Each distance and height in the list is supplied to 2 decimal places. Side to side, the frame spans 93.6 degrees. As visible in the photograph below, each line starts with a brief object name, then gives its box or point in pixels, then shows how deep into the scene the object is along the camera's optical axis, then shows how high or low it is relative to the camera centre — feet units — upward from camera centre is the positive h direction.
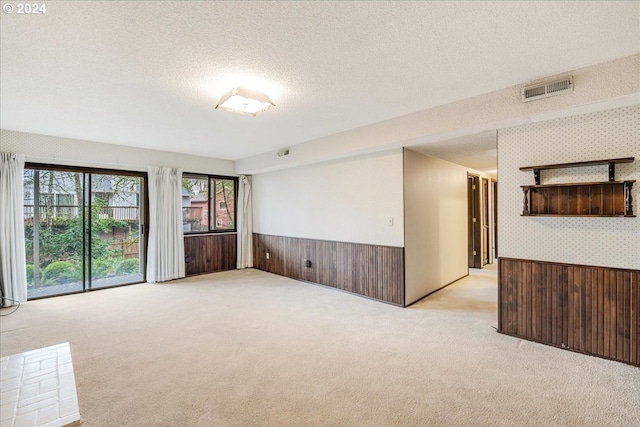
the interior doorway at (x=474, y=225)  22.54 -1.10
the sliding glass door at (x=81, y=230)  15.89 -0.84
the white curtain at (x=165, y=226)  18.85 -0.77
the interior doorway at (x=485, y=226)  23.59 -1.27
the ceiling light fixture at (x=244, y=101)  9.21 +3.60
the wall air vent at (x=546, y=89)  8.52 +3.53
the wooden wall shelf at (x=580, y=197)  8.46 +0.37
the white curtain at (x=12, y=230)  14.30 -0.69
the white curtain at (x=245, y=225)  23.20 -0.96
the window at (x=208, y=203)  21.45 +0.78
